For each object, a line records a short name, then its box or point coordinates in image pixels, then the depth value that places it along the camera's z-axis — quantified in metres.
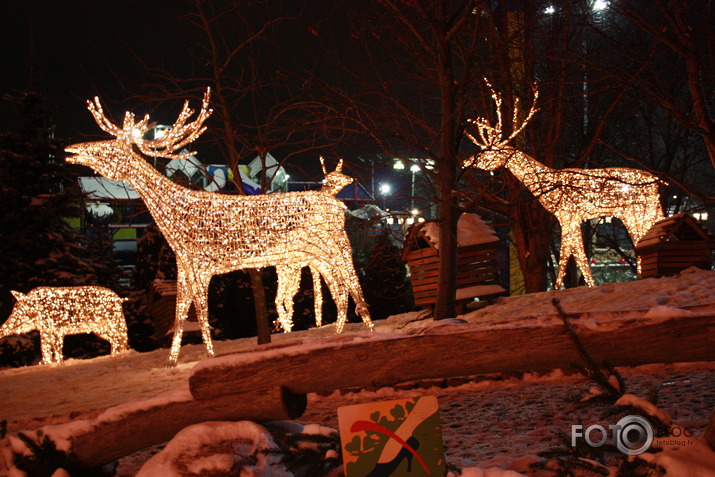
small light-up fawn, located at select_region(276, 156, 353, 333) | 8.55
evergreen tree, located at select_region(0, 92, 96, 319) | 13.85
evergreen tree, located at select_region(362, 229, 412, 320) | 15.34
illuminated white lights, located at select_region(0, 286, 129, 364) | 10.09
